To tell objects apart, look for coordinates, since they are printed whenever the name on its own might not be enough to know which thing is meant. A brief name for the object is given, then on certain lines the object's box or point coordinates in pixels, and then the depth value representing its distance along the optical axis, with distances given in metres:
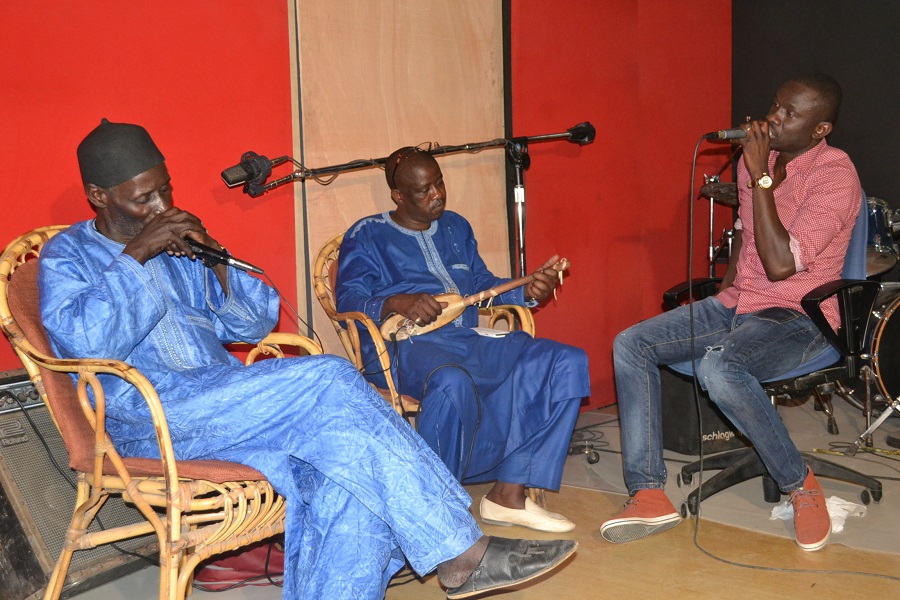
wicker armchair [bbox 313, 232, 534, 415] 2.88
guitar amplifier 2.31
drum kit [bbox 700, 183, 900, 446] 3.61
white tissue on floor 2.87
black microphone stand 3.19
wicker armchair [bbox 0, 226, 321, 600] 1.95
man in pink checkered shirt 2.78
